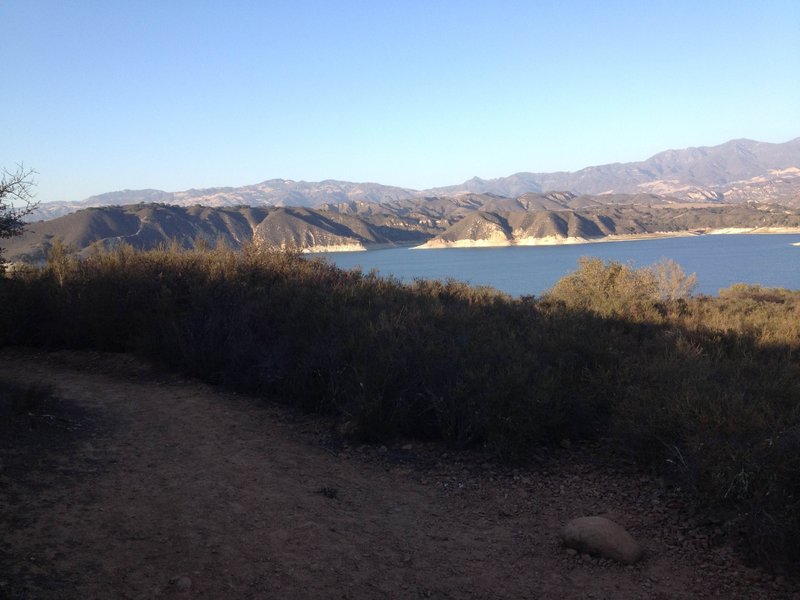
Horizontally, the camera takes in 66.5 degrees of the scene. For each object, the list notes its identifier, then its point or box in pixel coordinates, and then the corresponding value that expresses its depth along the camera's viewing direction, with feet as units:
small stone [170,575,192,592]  11.53
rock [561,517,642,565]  13.61
